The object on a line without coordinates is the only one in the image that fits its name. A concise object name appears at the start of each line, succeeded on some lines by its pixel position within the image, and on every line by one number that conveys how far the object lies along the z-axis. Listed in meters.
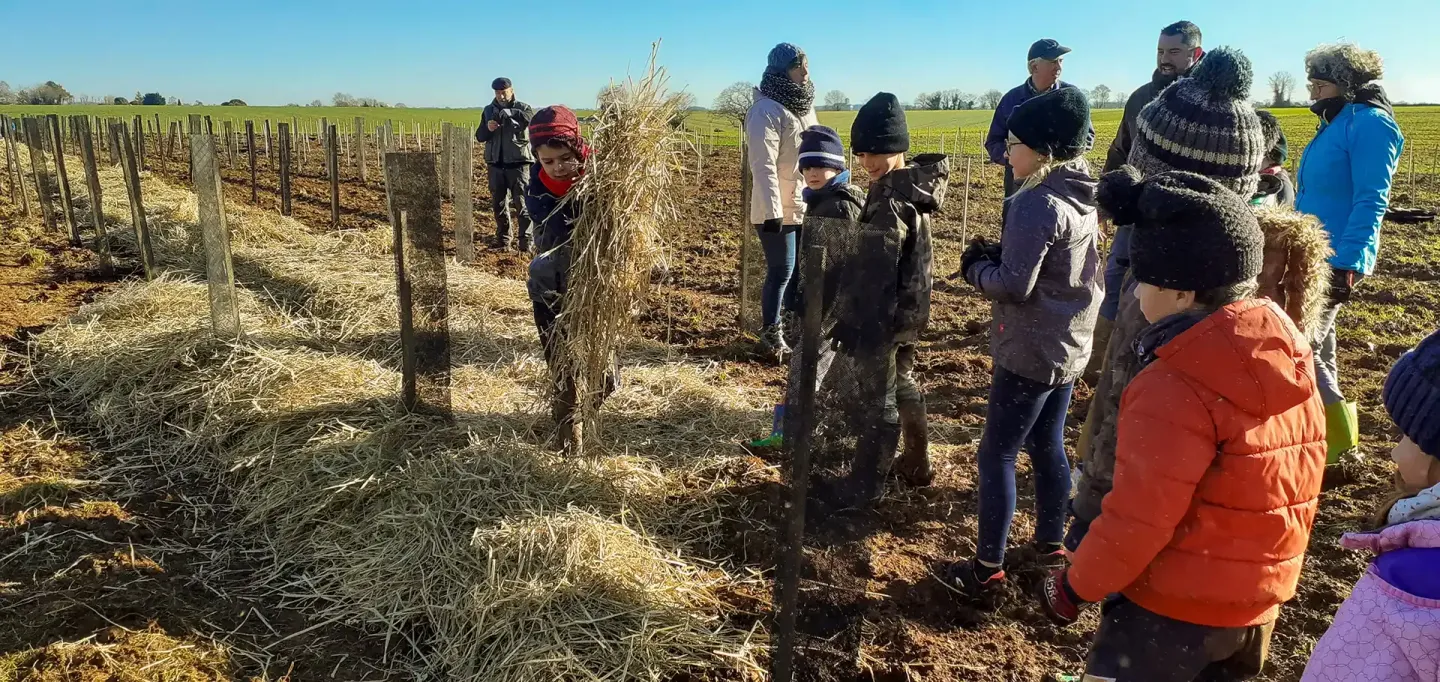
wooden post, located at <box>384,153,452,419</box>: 3.58
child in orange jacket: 1.64
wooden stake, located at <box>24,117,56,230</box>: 10.07
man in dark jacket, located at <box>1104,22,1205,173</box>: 4.53
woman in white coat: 4.89
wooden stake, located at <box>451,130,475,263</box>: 9.47
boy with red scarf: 3.21
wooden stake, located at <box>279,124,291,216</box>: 12.42
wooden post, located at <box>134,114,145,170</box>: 19.50
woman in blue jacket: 3.43
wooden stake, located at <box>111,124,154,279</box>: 6.37
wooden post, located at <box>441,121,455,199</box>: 11.54
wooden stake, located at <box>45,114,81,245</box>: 9.47
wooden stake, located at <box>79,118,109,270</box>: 8.13
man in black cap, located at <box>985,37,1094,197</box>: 5.55
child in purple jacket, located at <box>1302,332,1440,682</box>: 1.28
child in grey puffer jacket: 2.53
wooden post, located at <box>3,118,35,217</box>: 11.08
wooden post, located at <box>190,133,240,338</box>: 4.59
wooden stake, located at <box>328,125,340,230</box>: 11.24
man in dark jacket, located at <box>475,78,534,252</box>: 9.32
